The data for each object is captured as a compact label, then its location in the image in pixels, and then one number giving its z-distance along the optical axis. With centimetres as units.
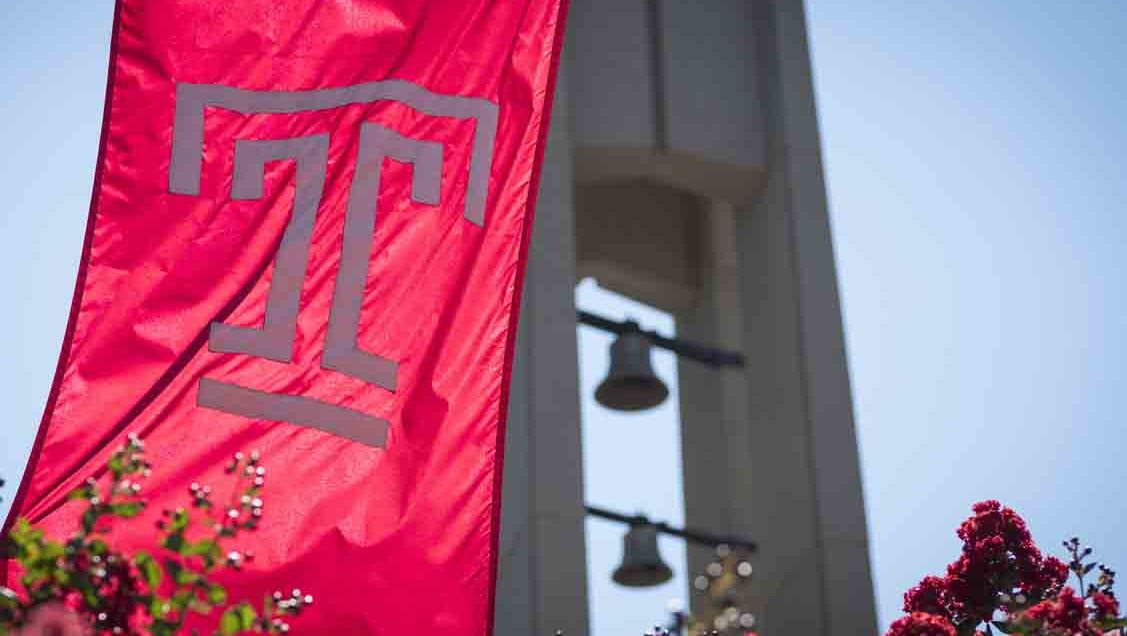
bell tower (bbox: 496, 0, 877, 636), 1145
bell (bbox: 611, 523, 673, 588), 1281
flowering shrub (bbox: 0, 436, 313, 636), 404
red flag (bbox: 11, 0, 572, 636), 595
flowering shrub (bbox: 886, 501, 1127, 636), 620
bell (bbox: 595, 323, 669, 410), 1293
